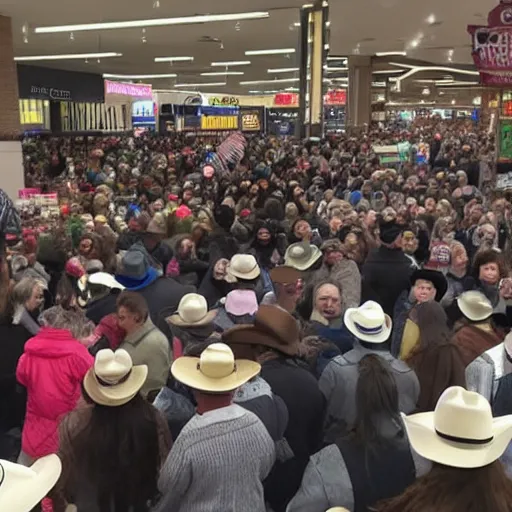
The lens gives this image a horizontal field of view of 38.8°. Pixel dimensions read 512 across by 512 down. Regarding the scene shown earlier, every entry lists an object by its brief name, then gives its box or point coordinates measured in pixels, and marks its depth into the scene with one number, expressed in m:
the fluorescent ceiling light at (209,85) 30.76
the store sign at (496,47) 10.05
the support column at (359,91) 27.75
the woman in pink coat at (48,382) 3.88
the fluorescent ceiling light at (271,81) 28.88
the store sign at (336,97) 37.81
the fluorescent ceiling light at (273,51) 18.09
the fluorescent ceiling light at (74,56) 19.41
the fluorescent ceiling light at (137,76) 26.48
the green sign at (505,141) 11.32
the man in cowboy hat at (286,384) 3.55
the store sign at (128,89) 24.92
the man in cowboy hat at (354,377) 3.59
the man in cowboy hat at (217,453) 2.77
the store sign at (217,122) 26.09
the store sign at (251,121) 27.34
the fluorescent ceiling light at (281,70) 24.04
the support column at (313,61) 10.99
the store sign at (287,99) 35.62
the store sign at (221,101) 30.97
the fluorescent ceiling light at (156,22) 12.64
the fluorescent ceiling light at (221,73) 25.26
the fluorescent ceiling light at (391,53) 22.39
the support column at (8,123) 12.86
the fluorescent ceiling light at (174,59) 20.42
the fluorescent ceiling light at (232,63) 21.70
